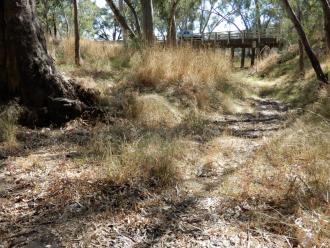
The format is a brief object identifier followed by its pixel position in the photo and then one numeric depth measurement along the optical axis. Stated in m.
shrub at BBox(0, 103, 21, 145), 3.69
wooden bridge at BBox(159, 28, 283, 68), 24.77
